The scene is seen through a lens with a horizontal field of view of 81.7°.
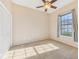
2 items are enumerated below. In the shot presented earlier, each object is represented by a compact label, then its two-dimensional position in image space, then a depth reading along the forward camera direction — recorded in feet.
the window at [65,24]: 8.52
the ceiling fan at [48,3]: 6.58
